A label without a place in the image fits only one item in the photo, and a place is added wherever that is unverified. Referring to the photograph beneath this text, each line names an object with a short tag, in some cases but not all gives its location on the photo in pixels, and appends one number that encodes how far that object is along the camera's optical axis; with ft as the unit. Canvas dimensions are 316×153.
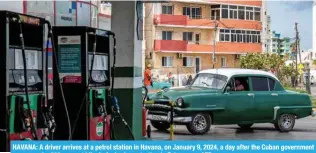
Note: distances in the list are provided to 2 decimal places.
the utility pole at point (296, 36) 254.92
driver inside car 54.36
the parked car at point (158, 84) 136.72
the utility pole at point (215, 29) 204.42
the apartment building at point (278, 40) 306.39
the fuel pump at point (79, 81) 33.99
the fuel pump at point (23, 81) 27.17
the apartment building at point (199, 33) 197.36
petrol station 27.89
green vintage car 51.65
